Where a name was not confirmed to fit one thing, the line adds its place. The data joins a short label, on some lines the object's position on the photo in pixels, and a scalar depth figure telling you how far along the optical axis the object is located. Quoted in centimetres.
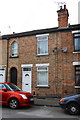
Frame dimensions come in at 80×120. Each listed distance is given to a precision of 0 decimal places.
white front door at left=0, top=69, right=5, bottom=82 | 948
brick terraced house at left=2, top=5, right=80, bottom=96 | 794
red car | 540
